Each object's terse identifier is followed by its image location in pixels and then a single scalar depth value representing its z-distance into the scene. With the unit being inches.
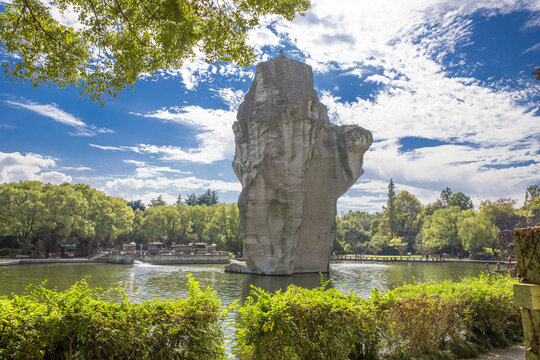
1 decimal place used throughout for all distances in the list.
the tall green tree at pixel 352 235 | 3100.4
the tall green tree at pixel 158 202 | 4232.3
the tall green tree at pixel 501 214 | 2461.9
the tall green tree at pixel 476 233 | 2221.9
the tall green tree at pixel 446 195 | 3732.8
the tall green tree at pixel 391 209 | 3216.0
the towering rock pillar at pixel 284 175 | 1179.3
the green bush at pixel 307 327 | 206.8
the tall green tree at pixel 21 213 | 1739.7
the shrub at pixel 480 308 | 313.4
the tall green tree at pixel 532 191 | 3419.3
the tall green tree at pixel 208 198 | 4343.0
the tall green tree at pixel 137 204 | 4370.1
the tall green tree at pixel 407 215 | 3245.6
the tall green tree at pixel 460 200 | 3417.8
